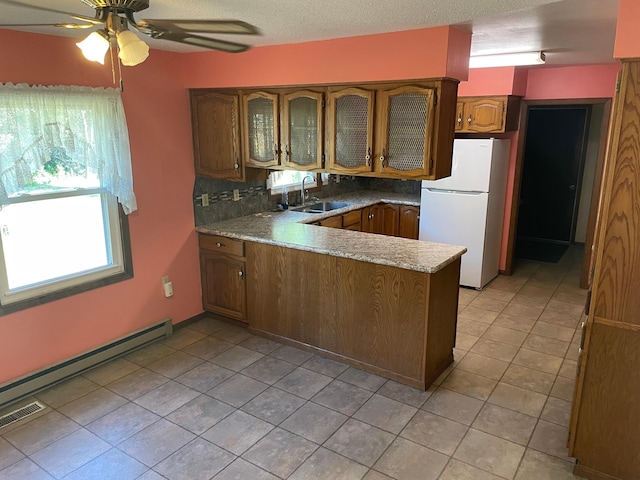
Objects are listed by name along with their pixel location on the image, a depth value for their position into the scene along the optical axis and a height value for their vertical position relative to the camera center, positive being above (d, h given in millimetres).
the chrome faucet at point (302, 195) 4855 -553
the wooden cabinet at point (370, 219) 4957 -826
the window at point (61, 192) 2688 -334
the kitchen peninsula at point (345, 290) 3018 -1047
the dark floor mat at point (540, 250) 6074 -1456
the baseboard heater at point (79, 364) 2916 -1531
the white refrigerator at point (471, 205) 4637 -635
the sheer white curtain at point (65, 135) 2637 +25
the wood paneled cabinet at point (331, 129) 2896 +85
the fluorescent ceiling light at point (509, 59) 3650 +672
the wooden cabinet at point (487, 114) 4641 +288
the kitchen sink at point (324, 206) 4860 -677
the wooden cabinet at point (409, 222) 5227 -890
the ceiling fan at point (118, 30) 1653 +404
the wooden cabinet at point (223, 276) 3807 -1130
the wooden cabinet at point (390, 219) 5336 -875
